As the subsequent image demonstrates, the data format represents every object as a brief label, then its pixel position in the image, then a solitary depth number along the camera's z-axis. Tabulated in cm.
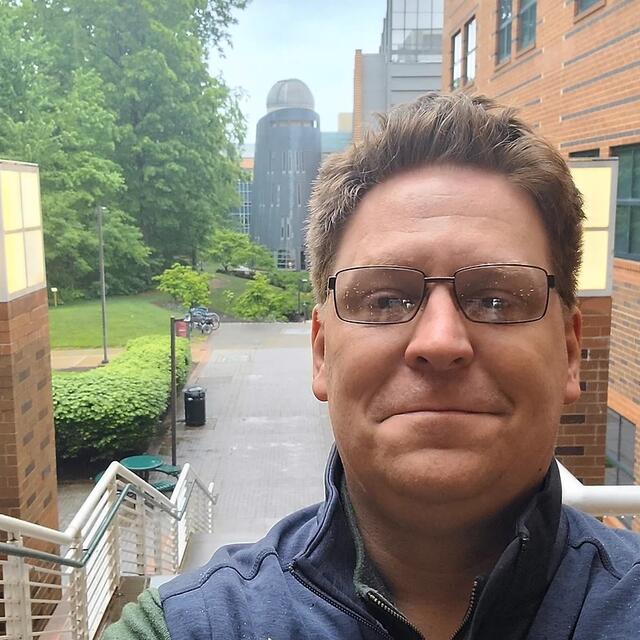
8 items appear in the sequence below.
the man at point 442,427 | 91
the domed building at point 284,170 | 3812
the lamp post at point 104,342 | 1820
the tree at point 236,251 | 3006
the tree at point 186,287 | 2434
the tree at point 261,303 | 2594
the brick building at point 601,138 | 396
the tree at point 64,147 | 2242
